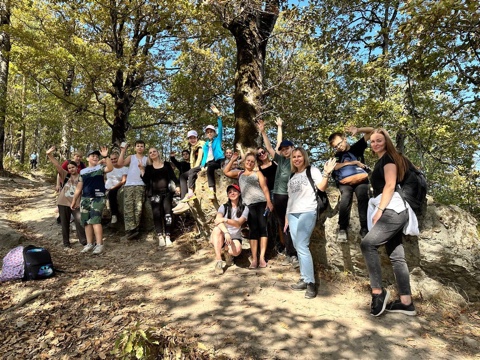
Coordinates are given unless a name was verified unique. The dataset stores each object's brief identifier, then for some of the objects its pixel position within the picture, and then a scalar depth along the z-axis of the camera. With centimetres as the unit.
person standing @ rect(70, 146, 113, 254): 667
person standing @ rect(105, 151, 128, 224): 797
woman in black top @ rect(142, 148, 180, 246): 707
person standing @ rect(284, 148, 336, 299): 452
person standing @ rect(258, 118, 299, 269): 544
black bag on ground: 521
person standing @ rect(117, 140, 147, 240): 734
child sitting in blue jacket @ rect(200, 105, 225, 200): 688
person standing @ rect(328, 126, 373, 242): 486
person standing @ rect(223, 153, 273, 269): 555
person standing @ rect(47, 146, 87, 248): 700
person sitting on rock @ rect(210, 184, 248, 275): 546
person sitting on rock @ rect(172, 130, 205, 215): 730
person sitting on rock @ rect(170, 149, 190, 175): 837
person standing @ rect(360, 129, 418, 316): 385
